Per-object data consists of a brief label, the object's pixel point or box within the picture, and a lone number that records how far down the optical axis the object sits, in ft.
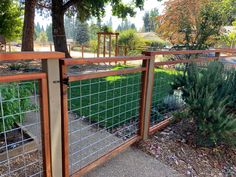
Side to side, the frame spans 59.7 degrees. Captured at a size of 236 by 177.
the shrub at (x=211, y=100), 8.05
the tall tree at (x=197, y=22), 27.53
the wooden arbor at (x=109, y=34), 39.04
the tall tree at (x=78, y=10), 38.19
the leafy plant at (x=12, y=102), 7.43
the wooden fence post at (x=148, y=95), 8.22
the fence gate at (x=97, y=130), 5.45
